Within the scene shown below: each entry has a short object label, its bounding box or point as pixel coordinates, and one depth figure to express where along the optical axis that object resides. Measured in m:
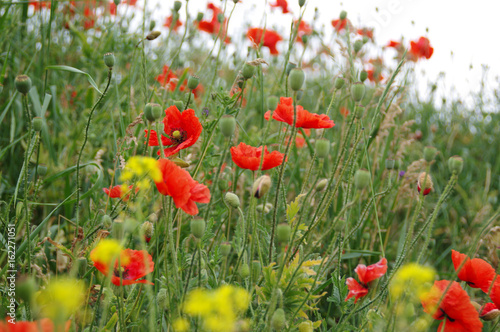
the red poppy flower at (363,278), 1.28
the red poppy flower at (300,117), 1.35
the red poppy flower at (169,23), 3.04
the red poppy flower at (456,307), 1.27
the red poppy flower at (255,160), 1.33
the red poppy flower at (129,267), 1.23
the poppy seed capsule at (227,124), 1.27
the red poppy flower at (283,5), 3.08
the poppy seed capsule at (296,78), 1.27
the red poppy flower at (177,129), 1.35
